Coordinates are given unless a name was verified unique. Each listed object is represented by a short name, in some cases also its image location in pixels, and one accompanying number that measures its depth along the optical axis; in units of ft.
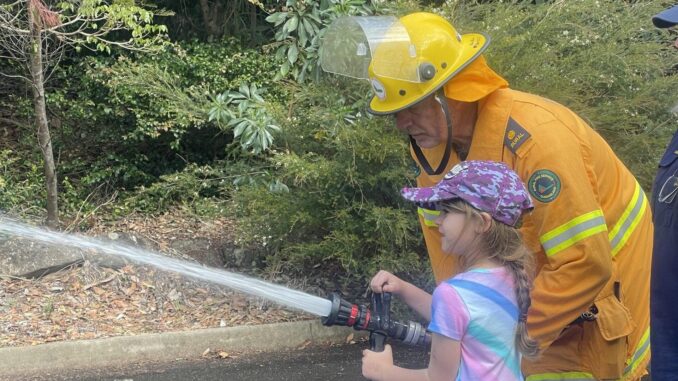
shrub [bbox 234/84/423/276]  17.70
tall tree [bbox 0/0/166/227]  20.75
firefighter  6.59
